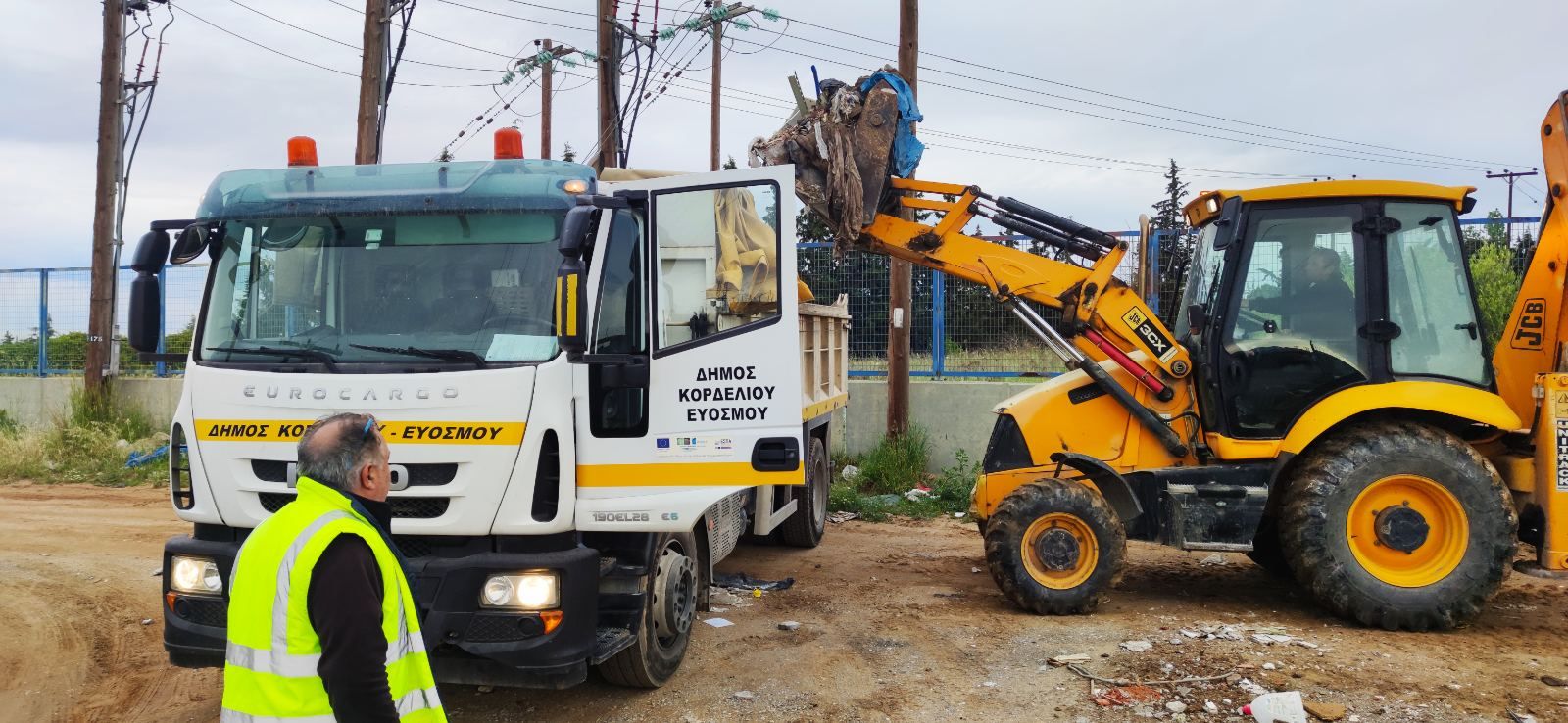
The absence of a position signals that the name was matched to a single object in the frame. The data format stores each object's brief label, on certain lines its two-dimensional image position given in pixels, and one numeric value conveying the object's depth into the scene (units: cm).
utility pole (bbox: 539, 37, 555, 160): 2170
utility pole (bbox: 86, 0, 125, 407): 1441
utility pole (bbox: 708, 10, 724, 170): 2259
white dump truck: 412
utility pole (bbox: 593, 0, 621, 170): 1107
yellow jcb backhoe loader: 578
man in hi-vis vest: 236
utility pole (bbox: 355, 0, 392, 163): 1101
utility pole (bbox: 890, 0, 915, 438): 1102
